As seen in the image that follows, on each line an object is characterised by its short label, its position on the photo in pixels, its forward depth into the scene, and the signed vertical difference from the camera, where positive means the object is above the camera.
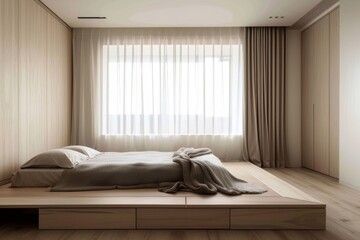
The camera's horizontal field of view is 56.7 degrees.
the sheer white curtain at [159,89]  5.81 +0.49
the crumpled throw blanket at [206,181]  2.96 -0.60
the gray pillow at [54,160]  3.30 -0.43
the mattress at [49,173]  3.25 -0.54
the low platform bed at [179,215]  2.60 -0.77
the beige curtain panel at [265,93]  5.73 +0.41
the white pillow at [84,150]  3.97 -0.40
